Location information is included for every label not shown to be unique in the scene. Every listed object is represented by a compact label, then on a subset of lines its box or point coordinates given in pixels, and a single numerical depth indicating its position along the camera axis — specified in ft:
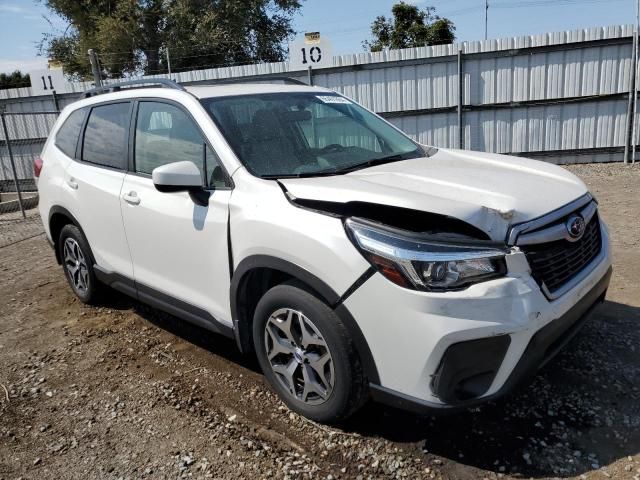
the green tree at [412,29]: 86.43
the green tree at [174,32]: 78.48
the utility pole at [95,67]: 29.43
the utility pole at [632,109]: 32.55
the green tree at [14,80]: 144.03
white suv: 7.29
